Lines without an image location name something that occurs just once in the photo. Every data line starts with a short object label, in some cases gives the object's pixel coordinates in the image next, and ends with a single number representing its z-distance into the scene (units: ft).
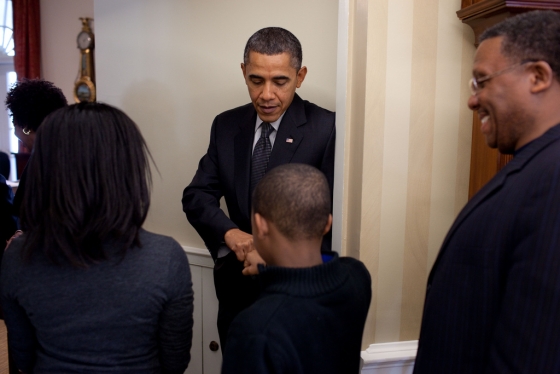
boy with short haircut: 3.42
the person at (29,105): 8.26
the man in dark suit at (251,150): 6.24
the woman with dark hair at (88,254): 3.64
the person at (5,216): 8.46
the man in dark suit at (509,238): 3.09
